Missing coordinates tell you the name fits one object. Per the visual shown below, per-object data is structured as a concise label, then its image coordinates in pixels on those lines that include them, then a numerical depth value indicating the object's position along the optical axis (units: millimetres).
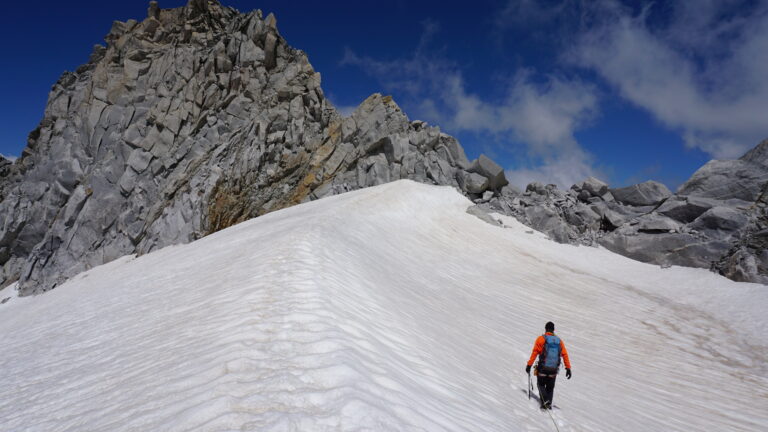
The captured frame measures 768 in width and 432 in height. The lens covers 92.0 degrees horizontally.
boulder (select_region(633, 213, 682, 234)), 23250
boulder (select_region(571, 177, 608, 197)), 30797
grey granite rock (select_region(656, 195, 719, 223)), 23562
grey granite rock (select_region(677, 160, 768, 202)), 22672
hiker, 6461
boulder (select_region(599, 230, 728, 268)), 20547
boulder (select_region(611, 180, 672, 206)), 27562
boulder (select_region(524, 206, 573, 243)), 25848
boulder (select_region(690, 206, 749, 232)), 21125
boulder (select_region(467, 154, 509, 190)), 33759
